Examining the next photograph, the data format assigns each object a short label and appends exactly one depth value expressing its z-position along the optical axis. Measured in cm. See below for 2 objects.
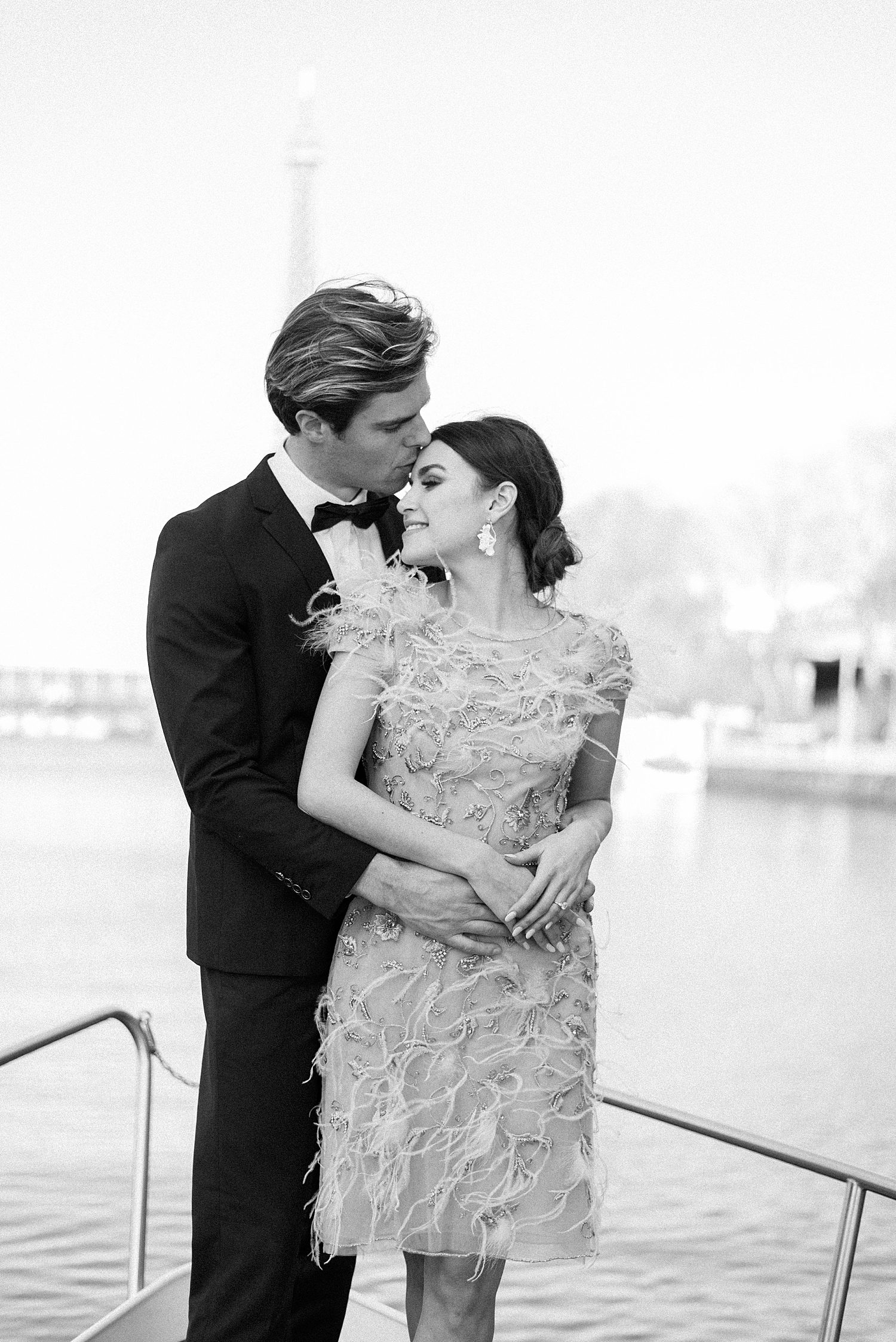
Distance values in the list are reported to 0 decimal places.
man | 470
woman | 471
